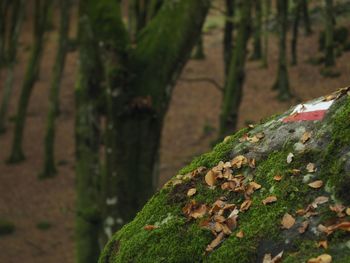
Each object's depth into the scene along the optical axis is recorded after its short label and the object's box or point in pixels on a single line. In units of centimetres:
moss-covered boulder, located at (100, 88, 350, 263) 258
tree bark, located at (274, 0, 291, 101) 2012
